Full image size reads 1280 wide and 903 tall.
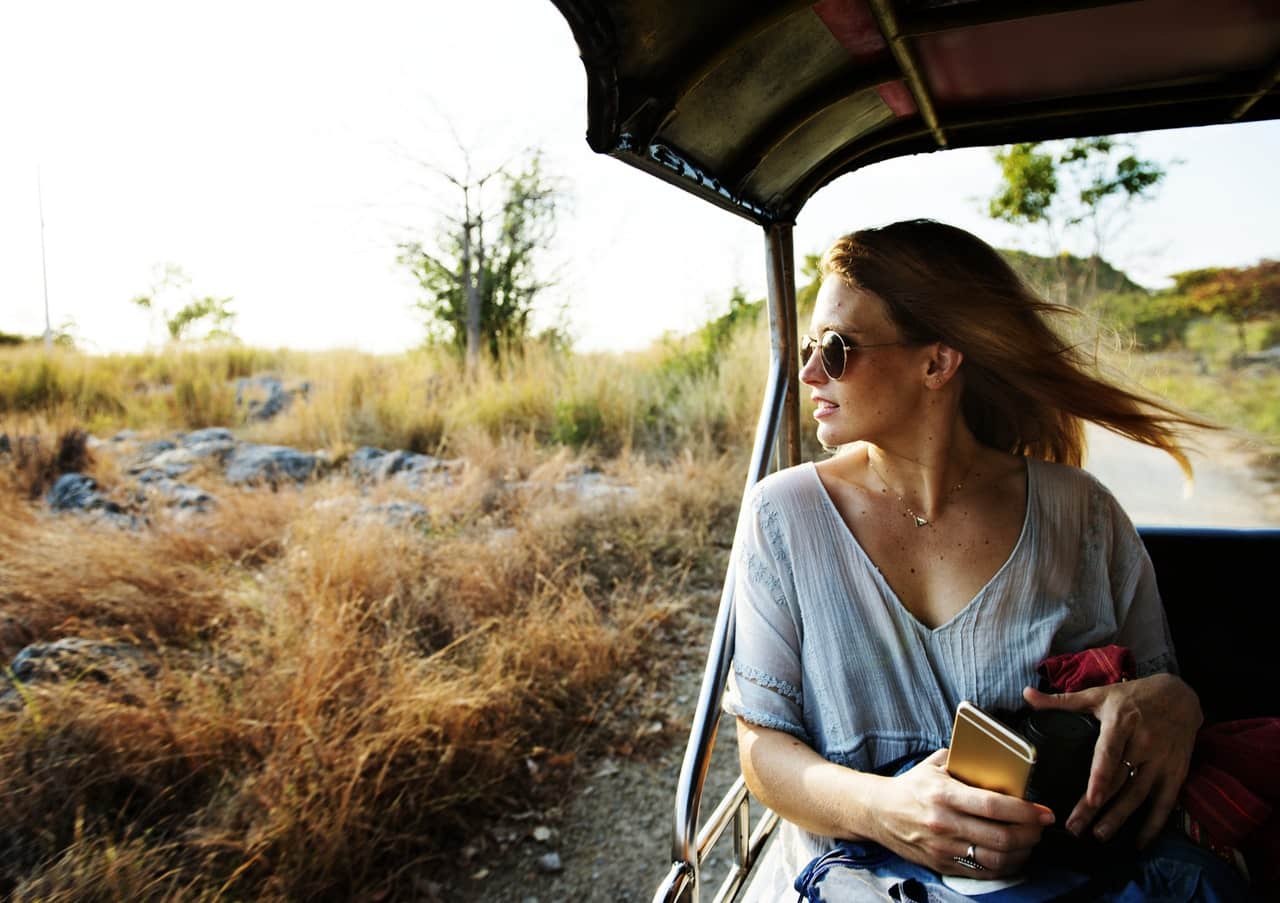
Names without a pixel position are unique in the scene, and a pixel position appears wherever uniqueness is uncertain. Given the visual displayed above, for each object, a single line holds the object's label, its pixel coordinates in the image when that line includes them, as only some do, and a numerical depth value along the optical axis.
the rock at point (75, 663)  3.02
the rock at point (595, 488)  5.94
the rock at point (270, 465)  6.49
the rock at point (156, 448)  7.40
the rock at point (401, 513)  5.07
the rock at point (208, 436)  8.08
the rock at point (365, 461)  6.78
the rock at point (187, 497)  5.32
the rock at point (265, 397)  9.75
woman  1.34
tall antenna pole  9.15
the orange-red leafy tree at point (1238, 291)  10.70
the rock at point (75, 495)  5.48
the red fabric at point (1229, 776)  1.15
